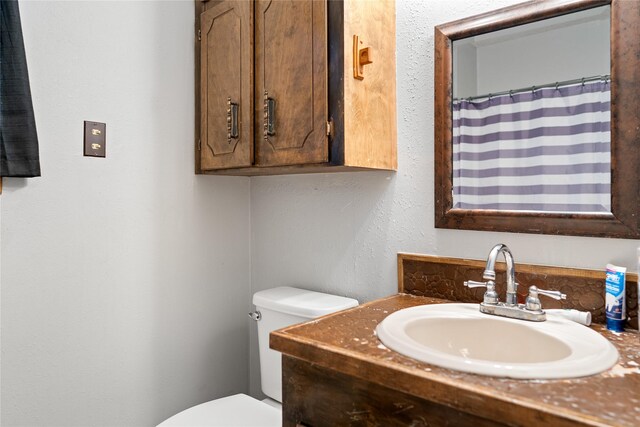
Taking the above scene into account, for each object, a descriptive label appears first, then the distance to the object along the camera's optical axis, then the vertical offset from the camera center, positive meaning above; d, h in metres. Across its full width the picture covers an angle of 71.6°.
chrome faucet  1.06 -0.24
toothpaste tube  1.02 -0.22
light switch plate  1.45 +0.23
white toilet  1.39 -0.57
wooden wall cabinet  1.27 +0.38
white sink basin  0.78 -0.29
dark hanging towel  1.25 +0.30
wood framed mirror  1.05 +0.16
